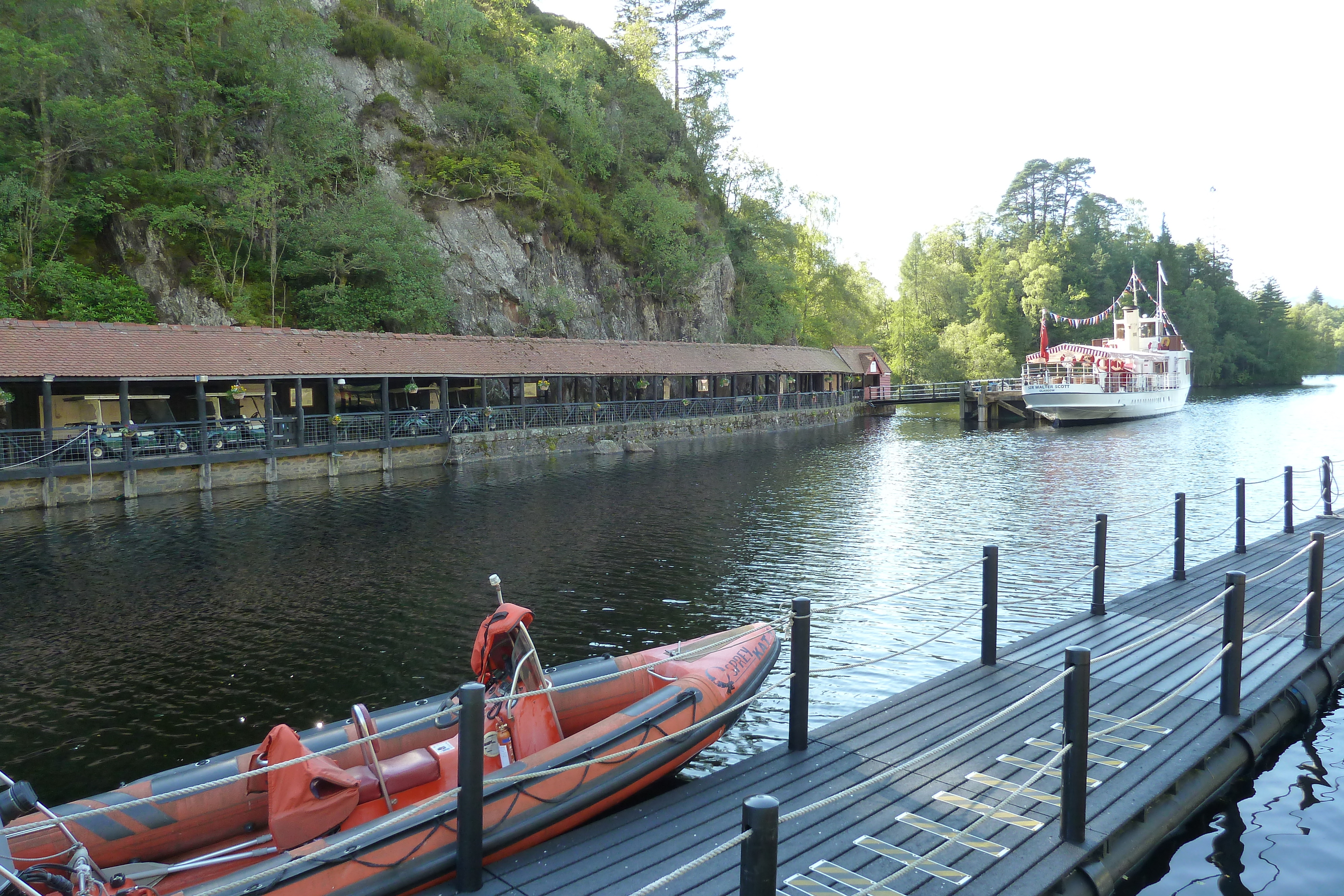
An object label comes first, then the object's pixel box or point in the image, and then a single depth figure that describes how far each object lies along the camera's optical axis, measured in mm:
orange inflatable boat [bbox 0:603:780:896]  4336
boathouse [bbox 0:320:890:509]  21859
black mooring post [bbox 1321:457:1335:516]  13805
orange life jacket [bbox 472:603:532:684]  5879
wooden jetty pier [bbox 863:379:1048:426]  47969
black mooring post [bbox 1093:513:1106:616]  9047
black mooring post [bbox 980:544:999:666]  7551
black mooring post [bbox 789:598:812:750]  5984
